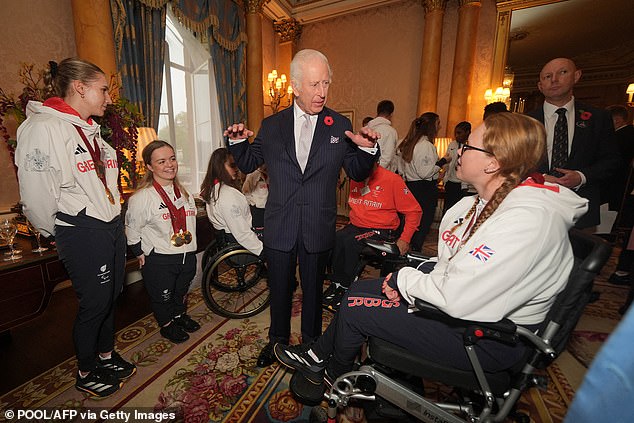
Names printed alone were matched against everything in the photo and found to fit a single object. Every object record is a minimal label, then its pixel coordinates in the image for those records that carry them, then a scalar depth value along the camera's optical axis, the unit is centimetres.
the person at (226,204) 230
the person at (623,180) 391
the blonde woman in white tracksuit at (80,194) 135
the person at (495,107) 327
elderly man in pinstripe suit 154
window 466
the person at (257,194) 314
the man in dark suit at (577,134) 185
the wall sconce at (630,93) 426
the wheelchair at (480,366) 90
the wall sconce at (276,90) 616
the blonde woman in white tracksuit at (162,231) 201
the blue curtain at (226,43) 462
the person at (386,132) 359
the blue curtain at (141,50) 344
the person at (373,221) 246
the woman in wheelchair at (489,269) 92
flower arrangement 192
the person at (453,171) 421
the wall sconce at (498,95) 487
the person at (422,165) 339
